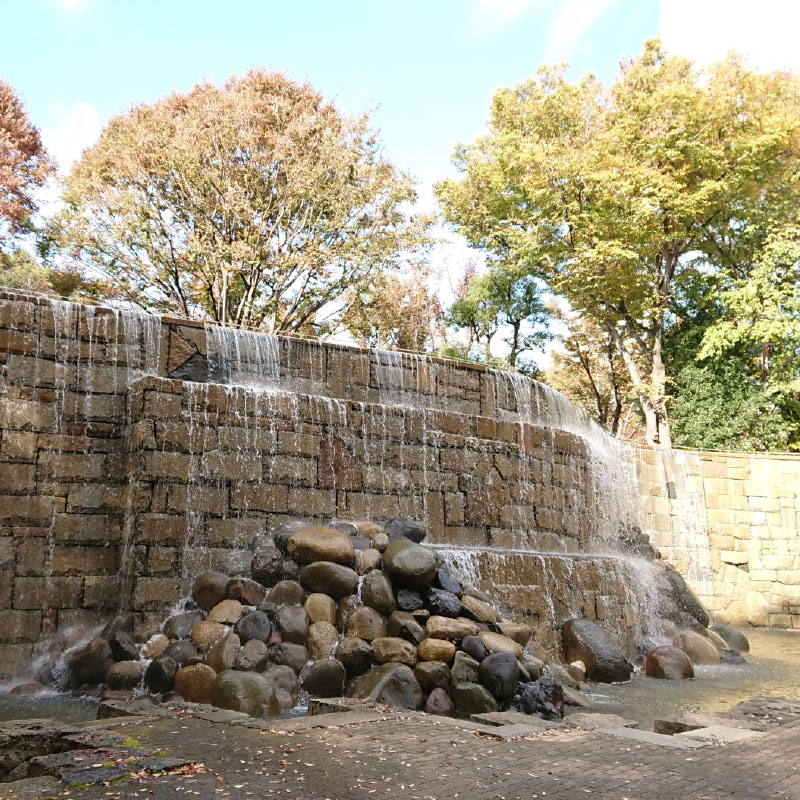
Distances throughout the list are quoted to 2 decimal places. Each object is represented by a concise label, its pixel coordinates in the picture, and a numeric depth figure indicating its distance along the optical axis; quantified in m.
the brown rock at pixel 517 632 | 7.84
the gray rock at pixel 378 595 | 7.26
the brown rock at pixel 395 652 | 6.61
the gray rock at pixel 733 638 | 11.99
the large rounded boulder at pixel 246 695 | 5.64
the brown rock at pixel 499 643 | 6.85
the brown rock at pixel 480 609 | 7.68
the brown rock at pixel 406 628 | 6.91
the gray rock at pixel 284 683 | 6.21
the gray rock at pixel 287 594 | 7.25
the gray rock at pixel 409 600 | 7.37
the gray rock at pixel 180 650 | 6.57
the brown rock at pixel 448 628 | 6.94
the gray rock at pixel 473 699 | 6.19
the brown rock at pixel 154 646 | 6.79
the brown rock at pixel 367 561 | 7.62
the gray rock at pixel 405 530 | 8.62
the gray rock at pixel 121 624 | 7.15
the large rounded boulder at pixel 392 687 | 6.14
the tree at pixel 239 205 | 18.69
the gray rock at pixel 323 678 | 6.43
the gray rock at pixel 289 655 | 6.59
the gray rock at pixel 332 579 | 7.36
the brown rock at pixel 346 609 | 7.17
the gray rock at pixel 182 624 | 6.96
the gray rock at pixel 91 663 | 6.84
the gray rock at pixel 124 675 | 6.51
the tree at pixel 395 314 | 21.70
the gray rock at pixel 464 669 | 6.45
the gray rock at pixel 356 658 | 6.62
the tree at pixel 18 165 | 20.77
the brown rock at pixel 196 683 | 6.04
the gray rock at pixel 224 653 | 6.38
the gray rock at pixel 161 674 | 6.35
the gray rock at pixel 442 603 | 7.39
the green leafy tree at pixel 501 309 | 25.95
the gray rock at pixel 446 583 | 7.81
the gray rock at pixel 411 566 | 7.46
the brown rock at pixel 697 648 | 10.45
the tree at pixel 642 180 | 20.27
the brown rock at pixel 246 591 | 7.30
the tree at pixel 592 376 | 27.53
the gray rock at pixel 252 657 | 6.37
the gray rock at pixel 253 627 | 6.73
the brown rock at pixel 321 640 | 6.76
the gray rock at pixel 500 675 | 6.40
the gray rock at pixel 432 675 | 6.38
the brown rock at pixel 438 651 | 6.63
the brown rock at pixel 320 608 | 7.12
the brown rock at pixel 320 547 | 7.57
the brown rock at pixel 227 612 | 7.01
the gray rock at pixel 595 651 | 8.70
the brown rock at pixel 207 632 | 6.76
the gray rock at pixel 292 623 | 6.82
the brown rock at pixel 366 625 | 6.96
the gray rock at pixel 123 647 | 6.79
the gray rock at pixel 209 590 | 7.36
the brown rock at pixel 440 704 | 6.16
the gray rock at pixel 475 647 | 6.73
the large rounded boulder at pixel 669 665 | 9.17
